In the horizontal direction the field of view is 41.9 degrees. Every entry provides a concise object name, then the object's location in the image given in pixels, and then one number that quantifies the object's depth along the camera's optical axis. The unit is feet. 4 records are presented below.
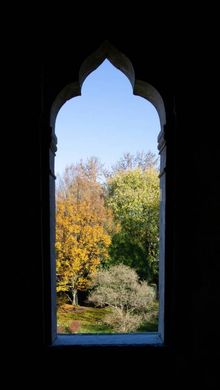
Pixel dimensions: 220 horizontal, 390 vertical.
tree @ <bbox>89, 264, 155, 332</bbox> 39.40
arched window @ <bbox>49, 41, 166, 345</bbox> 5.54
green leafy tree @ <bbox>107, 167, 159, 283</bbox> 46.68
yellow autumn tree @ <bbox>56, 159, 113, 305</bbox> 42.01
